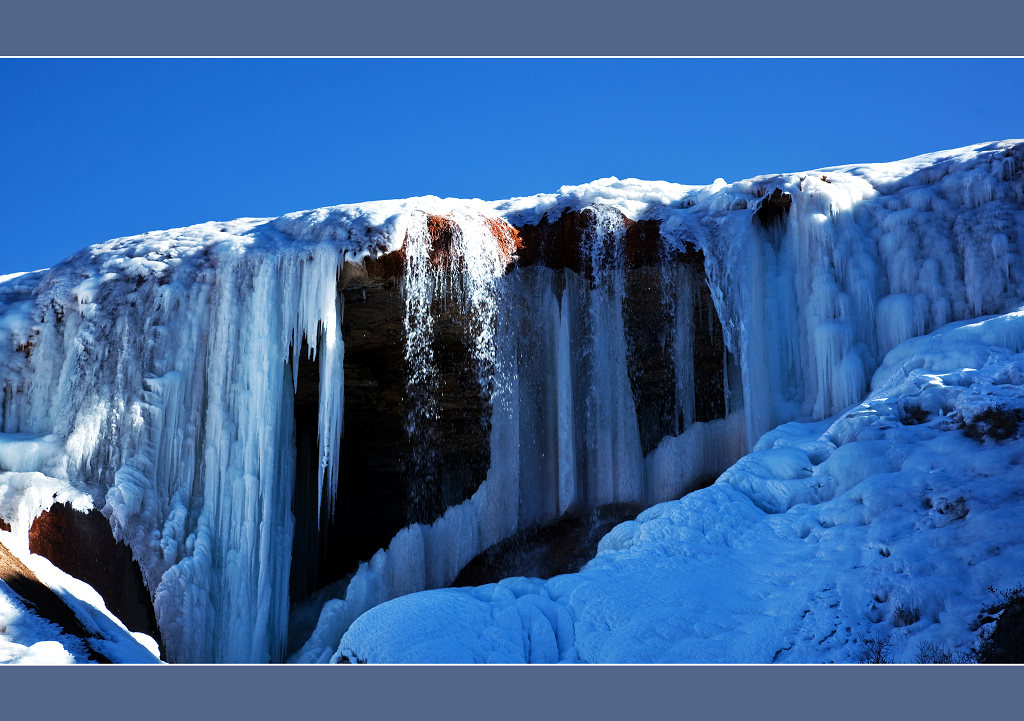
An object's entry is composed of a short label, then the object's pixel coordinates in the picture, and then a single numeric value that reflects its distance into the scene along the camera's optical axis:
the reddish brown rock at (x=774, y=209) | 13.20
